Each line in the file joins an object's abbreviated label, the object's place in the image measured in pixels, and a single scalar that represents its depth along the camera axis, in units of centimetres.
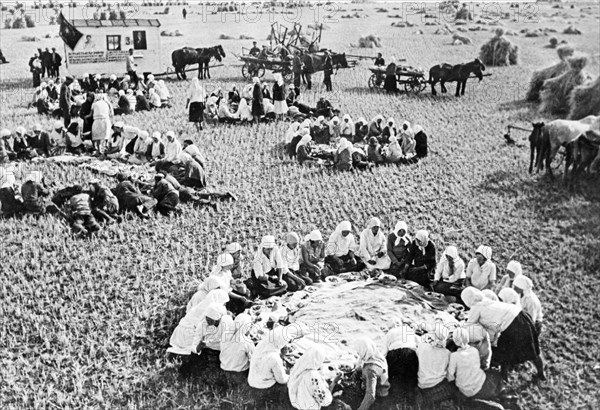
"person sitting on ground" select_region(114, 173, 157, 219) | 982
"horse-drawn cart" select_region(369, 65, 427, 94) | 2091
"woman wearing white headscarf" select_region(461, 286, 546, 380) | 565
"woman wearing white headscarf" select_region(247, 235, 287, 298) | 723
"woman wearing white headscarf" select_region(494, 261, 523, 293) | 649
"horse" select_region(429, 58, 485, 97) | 2027
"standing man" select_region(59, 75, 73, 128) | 1562
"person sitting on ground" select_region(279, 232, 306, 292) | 741
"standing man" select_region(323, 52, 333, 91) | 2134
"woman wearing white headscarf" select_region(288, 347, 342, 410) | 507
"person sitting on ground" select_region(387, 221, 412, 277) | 777
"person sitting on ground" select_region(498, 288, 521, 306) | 594
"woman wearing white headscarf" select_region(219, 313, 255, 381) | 573
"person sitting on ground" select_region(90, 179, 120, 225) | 958
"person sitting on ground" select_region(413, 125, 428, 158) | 1297
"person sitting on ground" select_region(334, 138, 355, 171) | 1225
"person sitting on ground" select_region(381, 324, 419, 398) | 552
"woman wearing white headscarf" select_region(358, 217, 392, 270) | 804
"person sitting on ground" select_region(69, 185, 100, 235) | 917
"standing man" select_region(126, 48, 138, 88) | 2098
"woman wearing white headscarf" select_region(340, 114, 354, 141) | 1455
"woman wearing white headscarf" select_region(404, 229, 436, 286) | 769
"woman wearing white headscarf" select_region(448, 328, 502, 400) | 531
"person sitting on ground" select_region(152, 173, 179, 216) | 993
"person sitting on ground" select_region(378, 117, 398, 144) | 1389
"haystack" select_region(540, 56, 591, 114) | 1752
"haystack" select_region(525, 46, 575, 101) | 1907
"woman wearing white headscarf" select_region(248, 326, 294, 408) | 537
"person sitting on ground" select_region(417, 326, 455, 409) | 538
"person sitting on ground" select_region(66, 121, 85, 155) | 1340
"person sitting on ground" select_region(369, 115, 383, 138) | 1448
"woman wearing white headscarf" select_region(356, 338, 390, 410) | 520
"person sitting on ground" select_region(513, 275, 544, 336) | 614
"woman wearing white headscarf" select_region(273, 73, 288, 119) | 1643
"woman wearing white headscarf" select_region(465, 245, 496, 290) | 700
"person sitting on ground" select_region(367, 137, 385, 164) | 1270
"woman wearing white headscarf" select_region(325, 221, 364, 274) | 789
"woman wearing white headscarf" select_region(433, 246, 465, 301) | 714
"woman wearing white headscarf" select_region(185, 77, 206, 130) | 1536
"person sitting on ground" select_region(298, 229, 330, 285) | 771
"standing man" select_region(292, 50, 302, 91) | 2070
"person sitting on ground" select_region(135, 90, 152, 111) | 1775
